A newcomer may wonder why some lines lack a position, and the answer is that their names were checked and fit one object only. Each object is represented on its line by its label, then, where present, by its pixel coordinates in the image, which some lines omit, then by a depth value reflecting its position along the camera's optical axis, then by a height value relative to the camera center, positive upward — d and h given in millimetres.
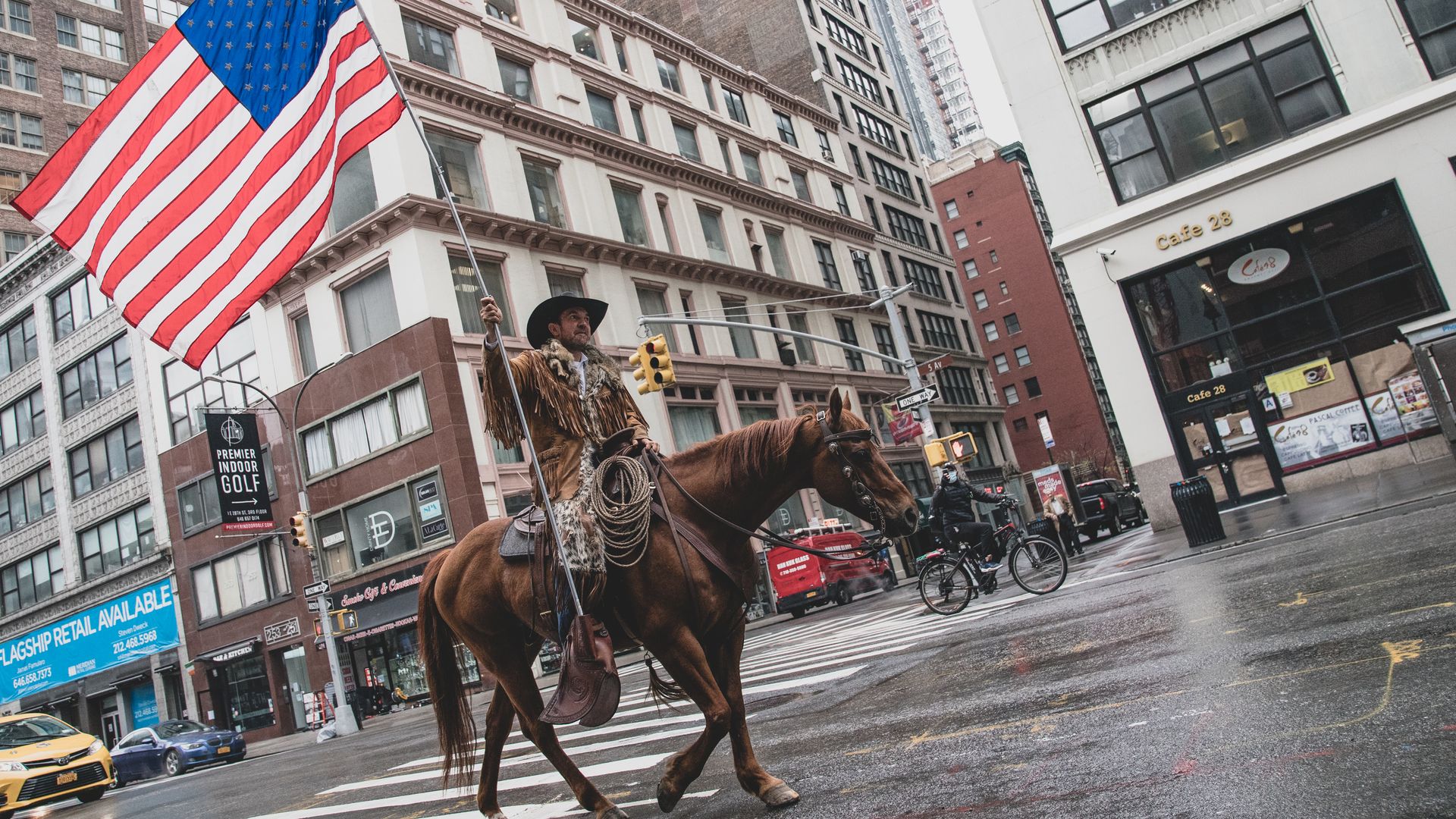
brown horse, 5117 +113
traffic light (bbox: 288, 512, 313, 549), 28203 +4779
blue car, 25047 -604
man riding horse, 6109 +1469
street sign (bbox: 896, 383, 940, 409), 24547 +3375
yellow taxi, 15688 -78
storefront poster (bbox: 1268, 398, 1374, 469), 21531 -198
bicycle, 14320 -887
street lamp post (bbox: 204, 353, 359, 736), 27391 +954
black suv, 34531 -947
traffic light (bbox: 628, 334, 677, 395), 20812 +5027
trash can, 16266 -926
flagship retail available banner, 39844 +4683
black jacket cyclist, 14883 +121
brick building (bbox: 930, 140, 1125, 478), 84688 +17413
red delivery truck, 29375 -517
